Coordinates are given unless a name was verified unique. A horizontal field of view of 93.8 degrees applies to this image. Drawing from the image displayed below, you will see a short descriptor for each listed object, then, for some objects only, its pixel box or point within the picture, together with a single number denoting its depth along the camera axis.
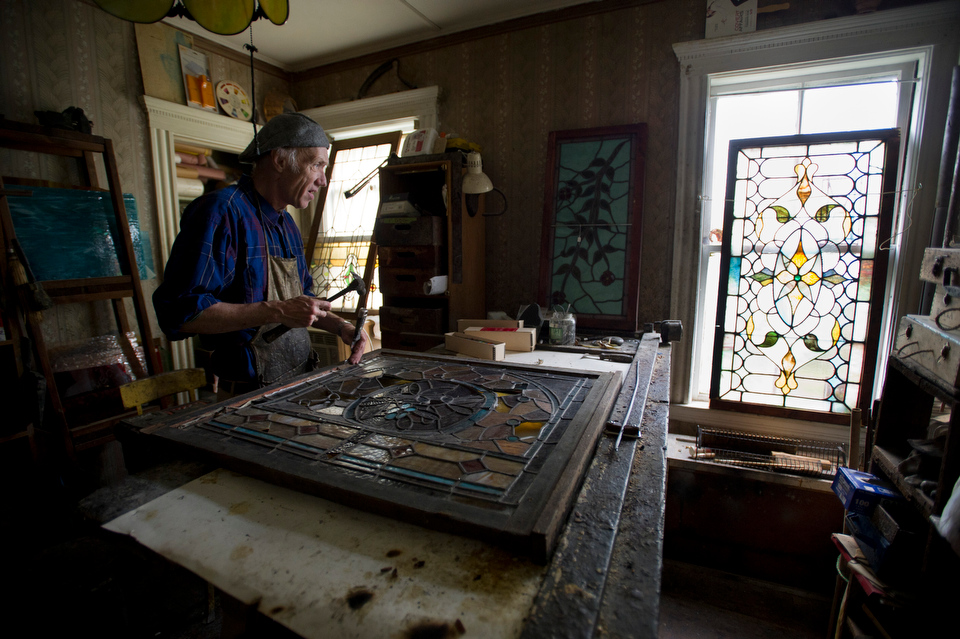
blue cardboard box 1.36
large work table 0.62
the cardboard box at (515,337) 2.28
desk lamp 2.95
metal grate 2.43
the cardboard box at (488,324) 2.41
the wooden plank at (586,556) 0.60
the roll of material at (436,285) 2.84
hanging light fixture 1.51
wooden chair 1.55
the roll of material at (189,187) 3.93
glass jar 2.41
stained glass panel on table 0.80
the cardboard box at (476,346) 2.00
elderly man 1.50
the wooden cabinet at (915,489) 1.11
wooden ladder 2.51
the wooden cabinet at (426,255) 2.94
